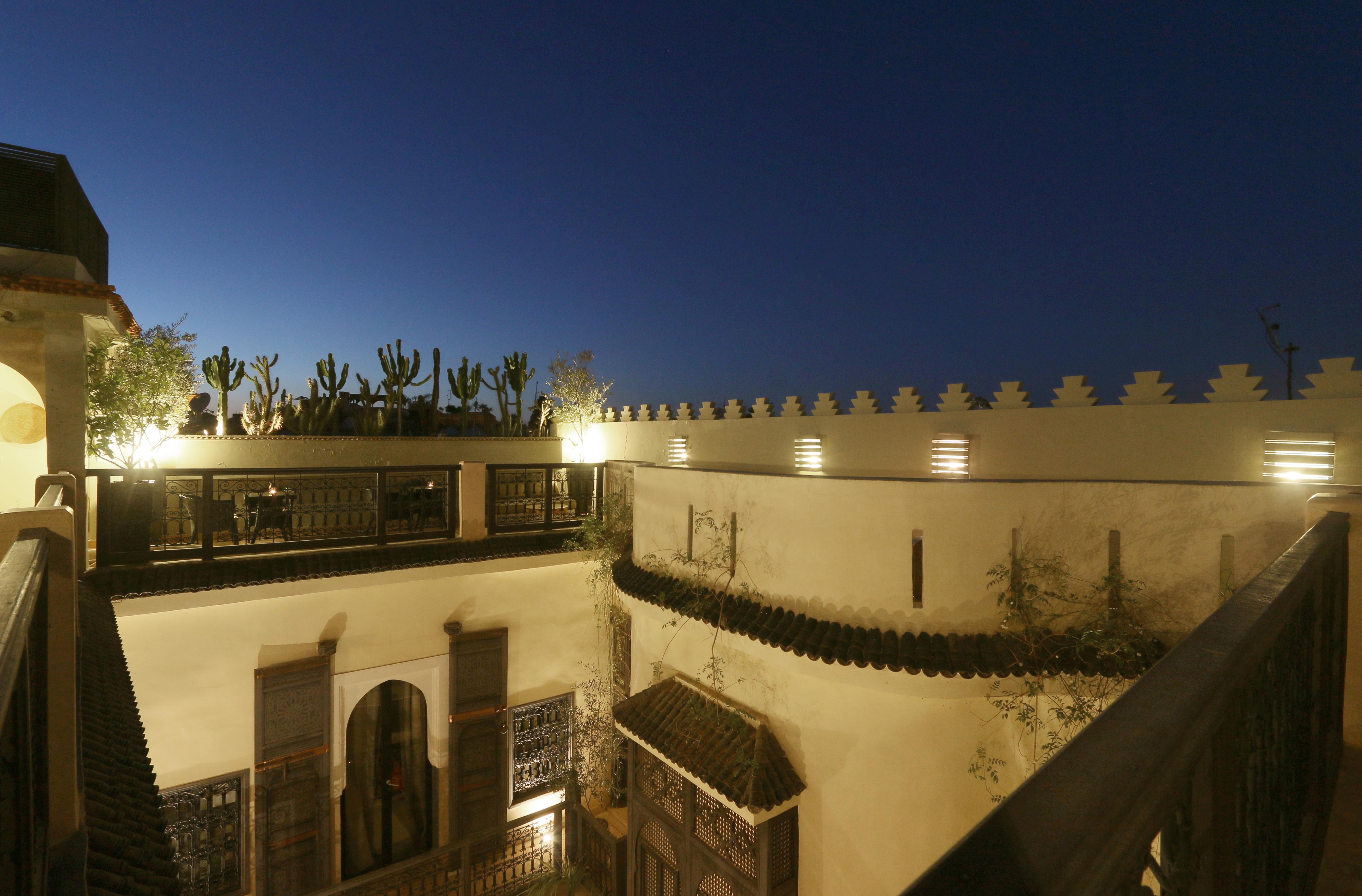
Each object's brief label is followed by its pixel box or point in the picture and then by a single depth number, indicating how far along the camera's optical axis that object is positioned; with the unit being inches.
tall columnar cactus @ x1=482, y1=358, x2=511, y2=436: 614.5
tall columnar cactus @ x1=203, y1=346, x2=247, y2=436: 486.3
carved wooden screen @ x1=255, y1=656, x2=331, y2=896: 251.3
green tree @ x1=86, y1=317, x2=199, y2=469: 247.9
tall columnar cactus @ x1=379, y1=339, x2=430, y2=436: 567.8
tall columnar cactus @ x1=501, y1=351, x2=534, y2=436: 622.2
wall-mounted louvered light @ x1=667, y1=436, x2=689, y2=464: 511.8
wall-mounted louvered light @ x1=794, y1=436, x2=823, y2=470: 396.8
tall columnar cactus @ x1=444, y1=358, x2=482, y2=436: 606.2
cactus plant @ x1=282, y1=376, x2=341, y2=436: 501.4
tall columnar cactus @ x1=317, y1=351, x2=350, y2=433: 511.8
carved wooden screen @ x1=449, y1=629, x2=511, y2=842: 291.1
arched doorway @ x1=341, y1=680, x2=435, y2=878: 294.5
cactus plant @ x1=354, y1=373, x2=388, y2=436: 519.8
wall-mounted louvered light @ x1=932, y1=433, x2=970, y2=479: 316.8
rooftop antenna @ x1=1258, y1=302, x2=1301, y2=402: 362.8
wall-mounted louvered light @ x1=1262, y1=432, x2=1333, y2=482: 217.6
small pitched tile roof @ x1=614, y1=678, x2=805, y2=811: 186.7
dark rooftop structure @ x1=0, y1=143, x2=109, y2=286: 225.6
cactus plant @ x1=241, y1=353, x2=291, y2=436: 468.8
